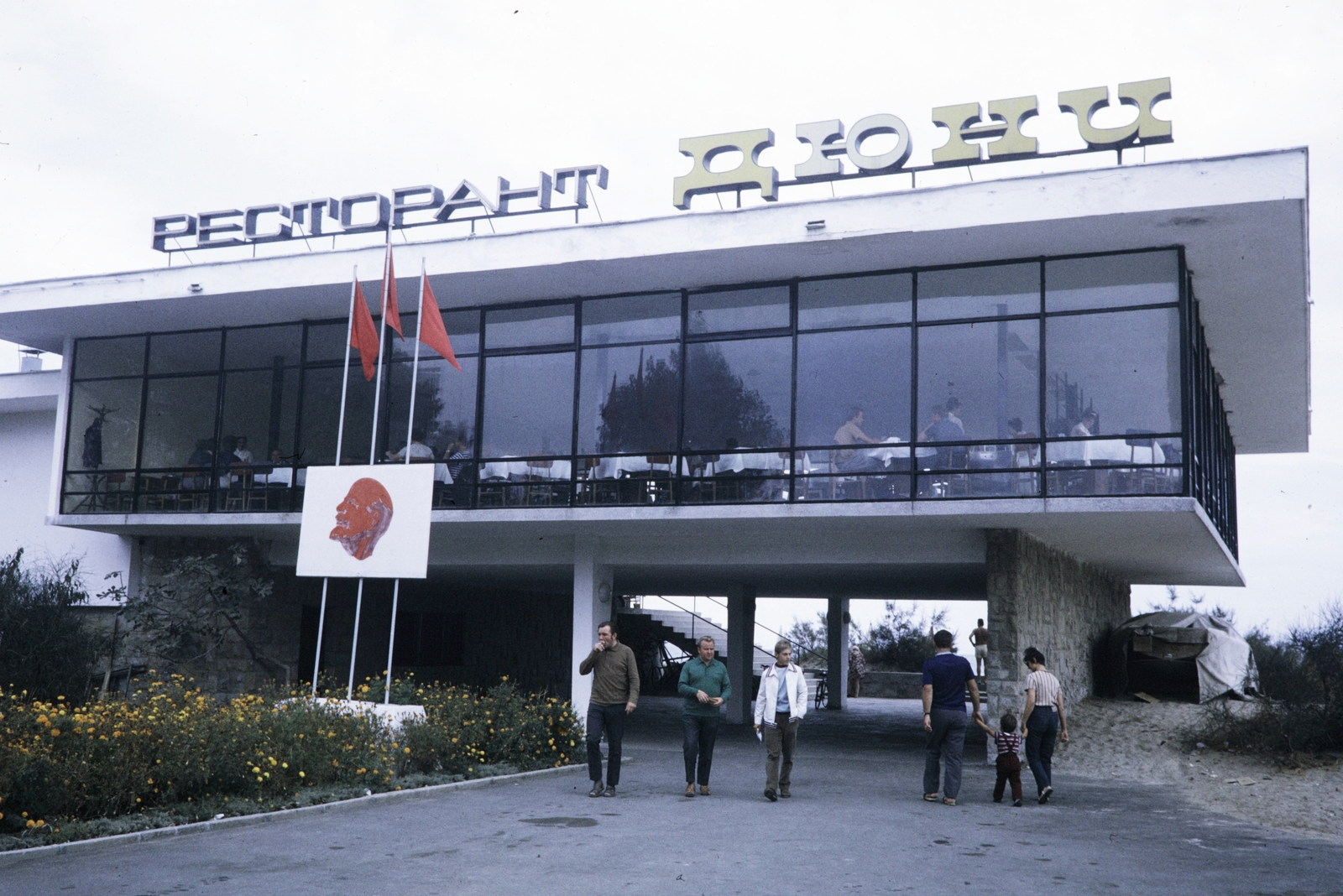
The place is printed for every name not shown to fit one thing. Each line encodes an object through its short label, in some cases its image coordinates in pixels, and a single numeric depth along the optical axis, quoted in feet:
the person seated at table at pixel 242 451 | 64.69
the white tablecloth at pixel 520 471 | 57.47
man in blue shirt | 37.35
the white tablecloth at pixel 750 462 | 53.31
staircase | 113.50
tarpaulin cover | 62.03
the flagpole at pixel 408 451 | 45.71
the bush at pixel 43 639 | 62.64
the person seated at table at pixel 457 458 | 59.57
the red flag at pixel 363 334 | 55.21
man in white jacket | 38.06
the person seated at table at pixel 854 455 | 51.88
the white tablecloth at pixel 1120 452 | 47.93
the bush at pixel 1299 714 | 46.96
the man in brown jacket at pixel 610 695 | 38.40
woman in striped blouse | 38.73
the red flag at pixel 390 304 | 53.88
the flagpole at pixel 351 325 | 51.53
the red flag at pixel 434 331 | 52.90
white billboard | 47.78
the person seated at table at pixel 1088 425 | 48.91
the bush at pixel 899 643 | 123.13
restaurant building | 48.57
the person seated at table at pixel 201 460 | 65.36
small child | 38.45
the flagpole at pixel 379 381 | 54.39
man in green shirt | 38.27
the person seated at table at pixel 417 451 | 60.75
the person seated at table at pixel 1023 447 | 49.21
